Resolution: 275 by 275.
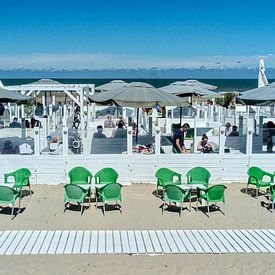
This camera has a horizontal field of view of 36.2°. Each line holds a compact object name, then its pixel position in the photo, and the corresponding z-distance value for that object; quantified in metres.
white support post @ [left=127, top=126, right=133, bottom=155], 10.37
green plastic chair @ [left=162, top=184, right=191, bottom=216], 8.28
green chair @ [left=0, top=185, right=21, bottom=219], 8.00
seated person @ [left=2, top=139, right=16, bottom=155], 10.60
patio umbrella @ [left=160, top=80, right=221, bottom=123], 13.08
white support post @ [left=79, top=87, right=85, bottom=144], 13.70
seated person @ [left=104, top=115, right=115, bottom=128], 16.08
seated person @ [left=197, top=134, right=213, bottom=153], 11.09
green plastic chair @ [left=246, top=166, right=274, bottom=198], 9.71
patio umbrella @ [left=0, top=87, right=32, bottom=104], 10.26
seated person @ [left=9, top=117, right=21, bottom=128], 14.26
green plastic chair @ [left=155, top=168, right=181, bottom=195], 9.58
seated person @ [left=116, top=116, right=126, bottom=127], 14.80
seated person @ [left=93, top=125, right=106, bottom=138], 12.05
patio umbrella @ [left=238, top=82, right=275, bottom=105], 10.40
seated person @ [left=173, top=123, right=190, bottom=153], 11.23
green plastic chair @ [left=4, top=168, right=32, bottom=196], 9.41
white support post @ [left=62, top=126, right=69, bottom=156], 10.26
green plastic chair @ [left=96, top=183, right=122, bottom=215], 8.28
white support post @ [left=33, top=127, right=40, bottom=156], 10.20
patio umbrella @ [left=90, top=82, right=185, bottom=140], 10.32
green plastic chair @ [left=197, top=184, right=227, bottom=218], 8.33
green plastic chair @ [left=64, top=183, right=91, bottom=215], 8.29
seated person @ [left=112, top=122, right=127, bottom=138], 11.80
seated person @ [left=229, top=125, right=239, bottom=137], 12.25
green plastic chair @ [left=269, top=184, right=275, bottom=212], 8.73
